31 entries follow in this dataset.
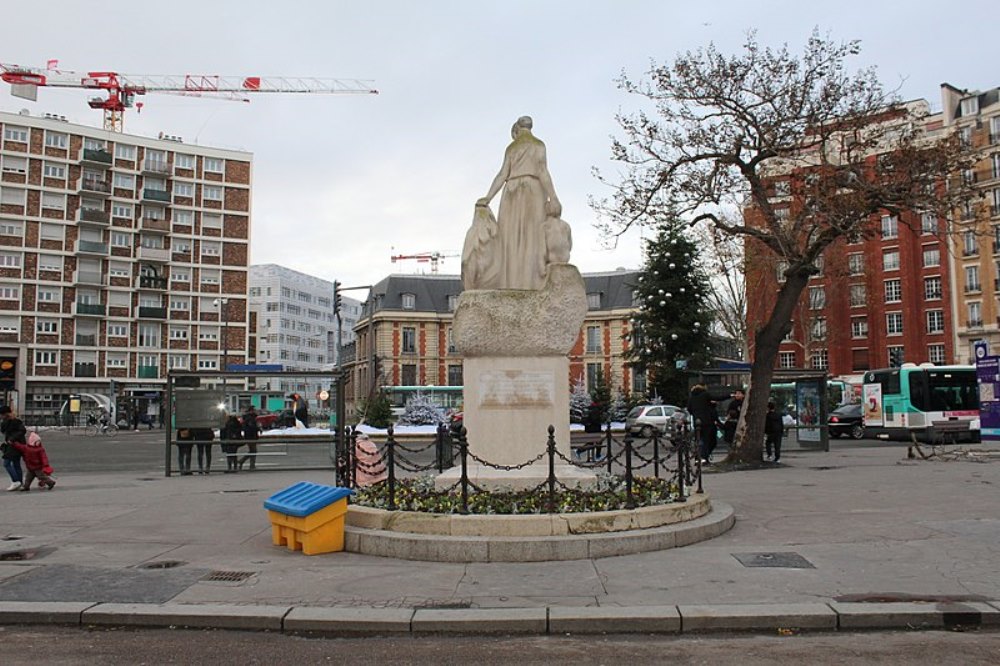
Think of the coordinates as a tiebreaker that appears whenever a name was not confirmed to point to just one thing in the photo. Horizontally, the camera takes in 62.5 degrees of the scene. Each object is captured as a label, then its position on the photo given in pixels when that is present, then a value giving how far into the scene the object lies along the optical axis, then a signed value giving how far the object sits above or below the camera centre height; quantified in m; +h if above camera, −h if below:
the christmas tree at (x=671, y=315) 44.12 +4.30
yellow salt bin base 8.89 -1.45
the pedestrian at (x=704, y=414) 20.53 -0.51
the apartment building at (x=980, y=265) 59.75 +9.44
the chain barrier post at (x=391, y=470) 9.60 -0.86
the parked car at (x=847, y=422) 35.75 -1.29
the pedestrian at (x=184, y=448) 19.27 -1.17
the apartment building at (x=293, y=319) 122.25 +12.20
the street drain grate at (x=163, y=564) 8.37 -1.70
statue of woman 11.22 +2.57
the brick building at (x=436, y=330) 84.38 +6.90
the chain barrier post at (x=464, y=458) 8.98 -0.69
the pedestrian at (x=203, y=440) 19.52 -0.98
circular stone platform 8.36 -1.47
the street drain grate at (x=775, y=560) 8.05 -1.67
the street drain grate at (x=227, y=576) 7.72 -1.70
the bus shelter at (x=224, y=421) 19.22 -0.60
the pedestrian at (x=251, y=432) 20.34 -0.86
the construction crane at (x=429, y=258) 135.25 +23.01
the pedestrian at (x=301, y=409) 25.00 -0.38
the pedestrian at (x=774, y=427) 20.92 -0.87
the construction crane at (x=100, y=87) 84.62 +33.00
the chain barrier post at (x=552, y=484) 8.95 -0.97
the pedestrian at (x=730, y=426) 23.17 -0.93
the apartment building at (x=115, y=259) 64.19 +11.60
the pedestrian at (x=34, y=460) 15.80 -1.17
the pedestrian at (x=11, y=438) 15.63 -0.75
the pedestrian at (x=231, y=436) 19.95 -0.93
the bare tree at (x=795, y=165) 17.73 +5.11
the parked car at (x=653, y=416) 33.62 -0.91
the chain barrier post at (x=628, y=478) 9.23 -0.94
